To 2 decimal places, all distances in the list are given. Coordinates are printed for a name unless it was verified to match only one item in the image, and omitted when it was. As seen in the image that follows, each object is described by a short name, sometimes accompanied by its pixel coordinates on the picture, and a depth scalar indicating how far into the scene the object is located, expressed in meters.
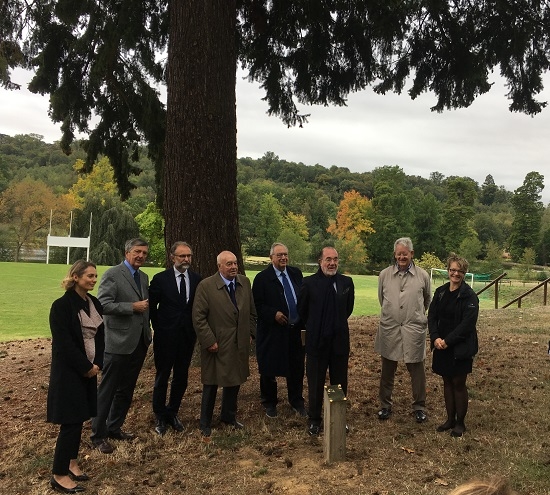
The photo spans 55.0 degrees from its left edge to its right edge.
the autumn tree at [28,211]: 59.72
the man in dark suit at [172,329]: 4.77
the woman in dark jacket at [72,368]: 3.71
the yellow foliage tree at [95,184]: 63.81
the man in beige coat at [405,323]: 5.15
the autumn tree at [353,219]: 68.69
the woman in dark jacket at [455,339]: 4.71
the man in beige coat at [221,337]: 4.72
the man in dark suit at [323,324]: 4.78
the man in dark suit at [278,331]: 5.16
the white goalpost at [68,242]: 53.08
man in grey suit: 4.46
